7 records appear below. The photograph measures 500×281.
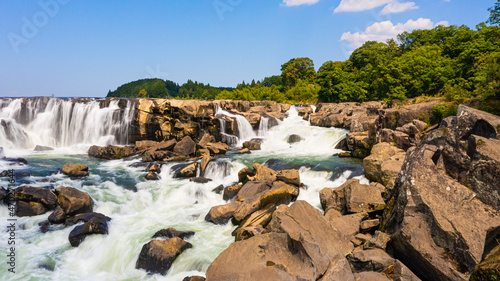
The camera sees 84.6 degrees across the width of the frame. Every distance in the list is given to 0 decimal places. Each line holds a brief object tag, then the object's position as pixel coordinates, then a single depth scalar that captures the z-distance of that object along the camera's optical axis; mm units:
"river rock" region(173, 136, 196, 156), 22531
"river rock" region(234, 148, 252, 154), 24148
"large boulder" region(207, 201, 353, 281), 6902
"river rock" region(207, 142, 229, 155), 23252
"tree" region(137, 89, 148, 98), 61675
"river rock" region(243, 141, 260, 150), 26203
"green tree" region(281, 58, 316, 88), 74062
